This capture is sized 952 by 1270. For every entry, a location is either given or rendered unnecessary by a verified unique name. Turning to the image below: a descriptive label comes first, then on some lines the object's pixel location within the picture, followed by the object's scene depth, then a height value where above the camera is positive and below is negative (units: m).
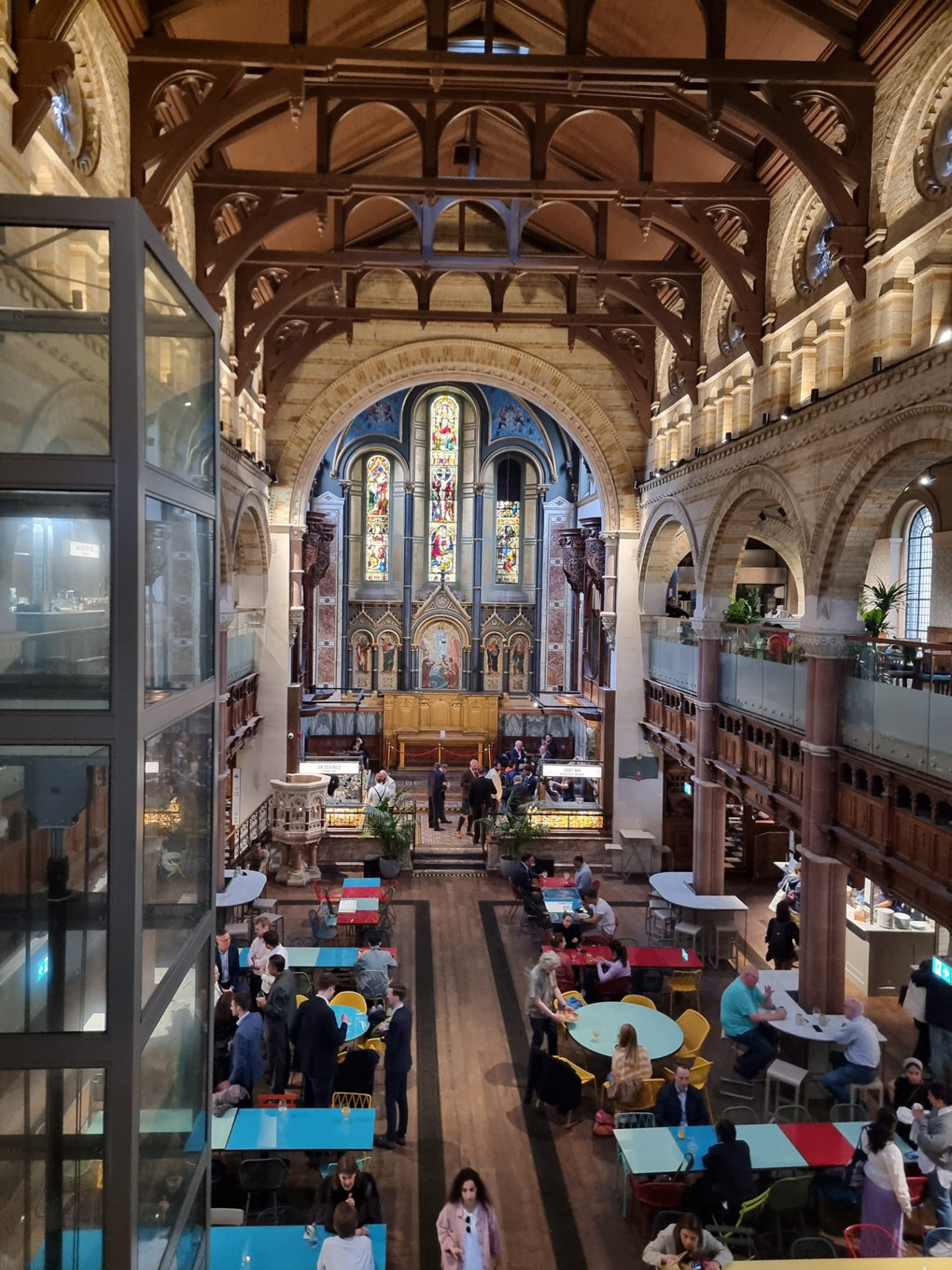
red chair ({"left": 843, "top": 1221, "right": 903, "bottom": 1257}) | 5.67 -3.83
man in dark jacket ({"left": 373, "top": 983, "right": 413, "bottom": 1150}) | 7.50 -3.60
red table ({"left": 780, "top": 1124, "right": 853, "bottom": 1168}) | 6.35 -3.69
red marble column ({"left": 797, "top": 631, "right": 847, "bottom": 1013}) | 9.47 -2.38
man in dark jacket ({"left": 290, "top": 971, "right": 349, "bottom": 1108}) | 7.27 -3.40
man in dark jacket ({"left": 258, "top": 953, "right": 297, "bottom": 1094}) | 7.94 -3.51
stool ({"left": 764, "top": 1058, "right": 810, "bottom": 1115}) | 8.08 -3.97
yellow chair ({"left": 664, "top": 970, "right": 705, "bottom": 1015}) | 10.38 -4.08
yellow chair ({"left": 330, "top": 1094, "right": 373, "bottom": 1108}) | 7.32 -3.83
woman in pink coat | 5.21 -3.45
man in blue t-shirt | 8.51 -3.69
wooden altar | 23.36 -2.70
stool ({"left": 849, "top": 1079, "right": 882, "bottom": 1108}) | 8.11 -4.18
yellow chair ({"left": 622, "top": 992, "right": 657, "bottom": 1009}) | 9.24 -3.80
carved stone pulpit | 15.70 -3.51
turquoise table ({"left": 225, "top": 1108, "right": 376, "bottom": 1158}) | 6.31 -3.60
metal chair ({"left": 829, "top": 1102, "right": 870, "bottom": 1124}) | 7.19 -3.91
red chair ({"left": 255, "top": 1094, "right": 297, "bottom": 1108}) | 7.06 -3.71
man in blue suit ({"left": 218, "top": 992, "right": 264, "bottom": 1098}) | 7.25 -3.42
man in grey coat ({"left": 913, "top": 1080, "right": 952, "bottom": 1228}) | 6.27 -3.62
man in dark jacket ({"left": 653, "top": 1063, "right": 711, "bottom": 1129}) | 6.98 -3.67
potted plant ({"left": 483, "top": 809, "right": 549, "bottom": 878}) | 15.79 -3.65
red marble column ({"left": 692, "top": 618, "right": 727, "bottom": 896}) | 13.27 -2.42
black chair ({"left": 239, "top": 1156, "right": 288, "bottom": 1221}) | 6.14 -3.71
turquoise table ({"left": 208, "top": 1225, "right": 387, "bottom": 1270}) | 5.19 -3.61
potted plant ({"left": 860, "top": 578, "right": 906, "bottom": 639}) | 9.62 +0.12
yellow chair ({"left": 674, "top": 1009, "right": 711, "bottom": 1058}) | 8.55 -3.82
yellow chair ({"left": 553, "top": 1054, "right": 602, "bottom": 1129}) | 8.17 -4.10
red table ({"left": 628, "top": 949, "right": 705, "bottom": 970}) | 10.19 -3.77
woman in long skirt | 5.70 -3.51
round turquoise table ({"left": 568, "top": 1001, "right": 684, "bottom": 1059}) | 8.18 -3.73
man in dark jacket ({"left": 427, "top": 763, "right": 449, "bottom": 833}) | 17.66 -3.40
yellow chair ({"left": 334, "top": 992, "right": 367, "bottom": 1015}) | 8.91 -3.69
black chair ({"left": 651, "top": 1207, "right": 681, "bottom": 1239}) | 5.78 -3.84
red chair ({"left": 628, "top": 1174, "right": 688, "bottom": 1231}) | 6.54 -4.07
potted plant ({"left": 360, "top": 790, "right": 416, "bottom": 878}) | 15.65 -3.58
